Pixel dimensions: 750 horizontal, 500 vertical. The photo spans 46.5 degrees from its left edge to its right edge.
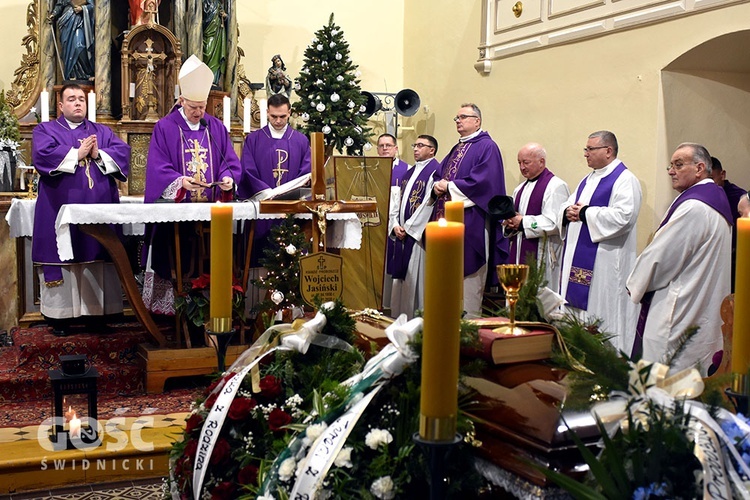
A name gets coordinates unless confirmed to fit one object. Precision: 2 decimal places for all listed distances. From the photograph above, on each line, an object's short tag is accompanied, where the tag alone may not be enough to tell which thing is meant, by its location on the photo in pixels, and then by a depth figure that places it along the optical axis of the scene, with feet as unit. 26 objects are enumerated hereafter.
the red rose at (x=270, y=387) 6.13
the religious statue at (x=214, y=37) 28.68
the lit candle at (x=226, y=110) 23.92
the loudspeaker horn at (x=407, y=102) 31.58
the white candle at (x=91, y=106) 22.74
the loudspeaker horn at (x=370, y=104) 30.76
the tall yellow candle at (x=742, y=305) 4.23
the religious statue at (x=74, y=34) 26.73
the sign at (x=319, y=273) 13.93
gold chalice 5.33
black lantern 12.21
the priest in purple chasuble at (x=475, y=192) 22.53
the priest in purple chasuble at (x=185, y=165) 17.15
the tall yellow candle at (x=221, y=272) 6.15
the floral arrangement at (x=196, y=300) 16.06
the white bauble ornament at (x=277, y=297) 16.11
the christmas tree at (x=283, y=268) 16.42
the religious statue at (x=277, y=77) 30.58
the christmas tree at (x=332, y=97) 29.19
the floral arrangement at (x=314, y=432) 4.81
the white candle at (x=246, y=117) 26.16
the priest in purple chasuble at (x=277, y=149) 21.08
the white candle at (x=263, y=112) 23.67
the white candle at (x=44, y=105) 21.61
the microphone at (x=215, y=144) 18.89
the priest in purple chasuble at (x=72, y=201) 18.16
